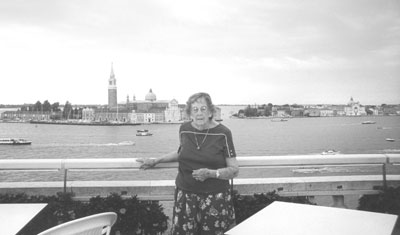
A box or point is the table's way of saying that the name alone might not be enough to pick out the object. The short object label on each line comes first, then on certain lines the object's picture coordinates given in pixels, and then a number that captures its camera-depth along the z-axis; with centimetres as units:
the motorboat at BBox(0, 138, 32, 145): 4503
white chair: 136
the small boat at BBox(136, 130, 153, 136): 6188
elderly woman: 214
